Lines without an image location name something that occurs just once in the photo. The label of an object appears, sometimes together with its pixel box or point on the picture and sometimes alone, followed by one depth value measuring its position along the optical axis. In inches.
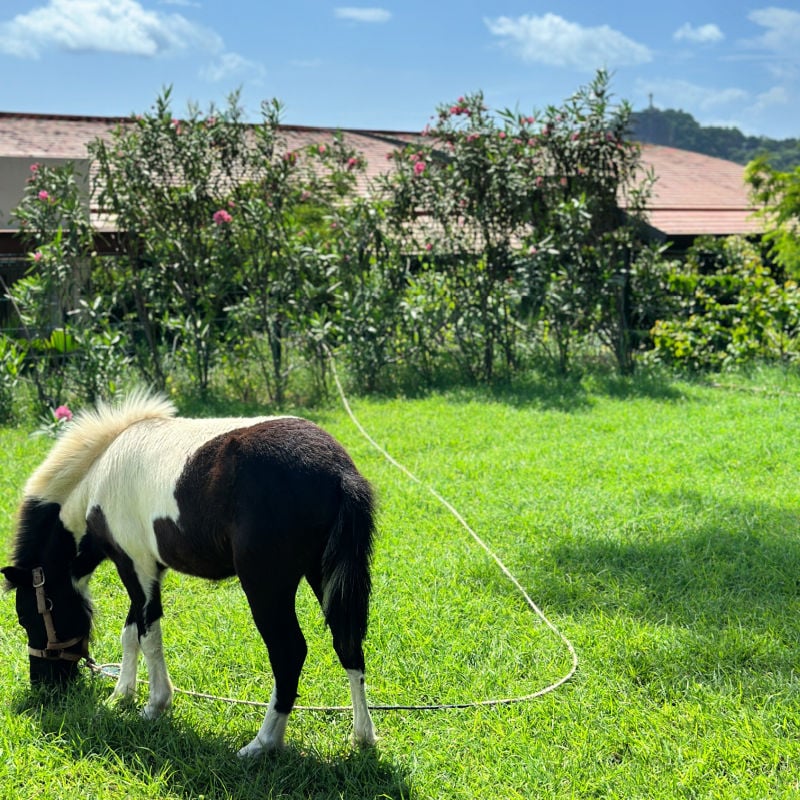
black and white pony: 112.6
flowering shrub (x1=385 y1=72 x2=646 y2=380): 406.6
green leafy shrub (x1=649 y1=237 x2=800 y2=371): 420.5
